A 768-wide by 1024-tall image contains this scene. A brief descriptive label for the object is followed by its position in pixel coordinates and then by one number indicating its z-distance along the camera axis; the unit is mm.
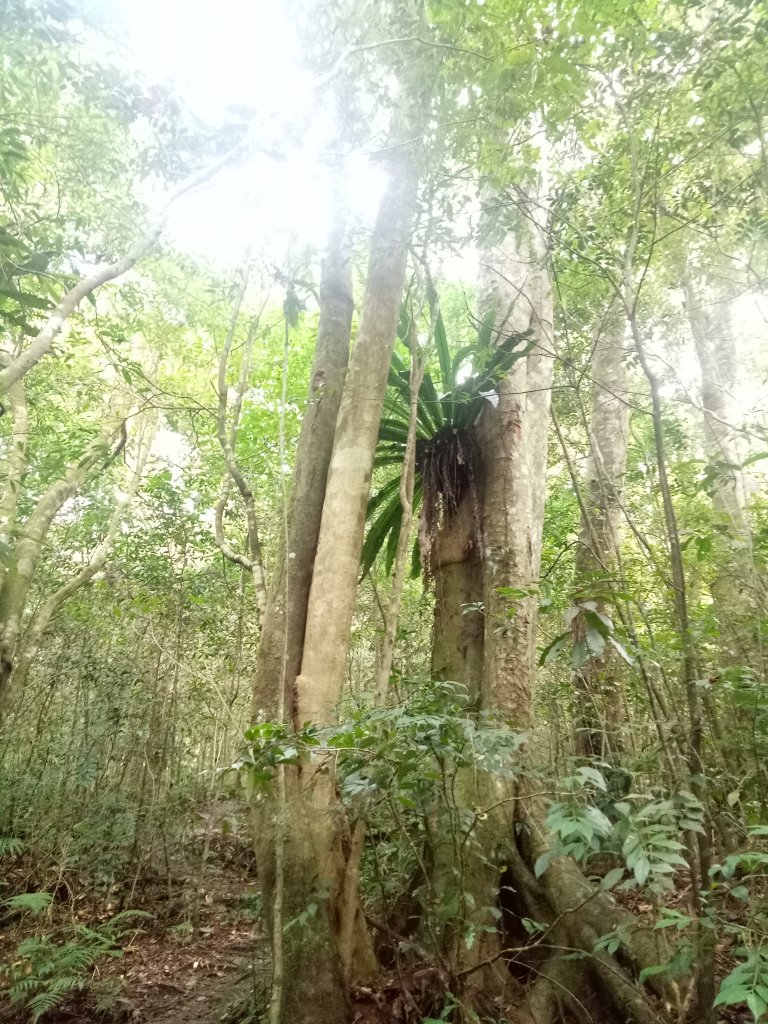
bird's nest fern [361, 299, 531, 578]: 4078
